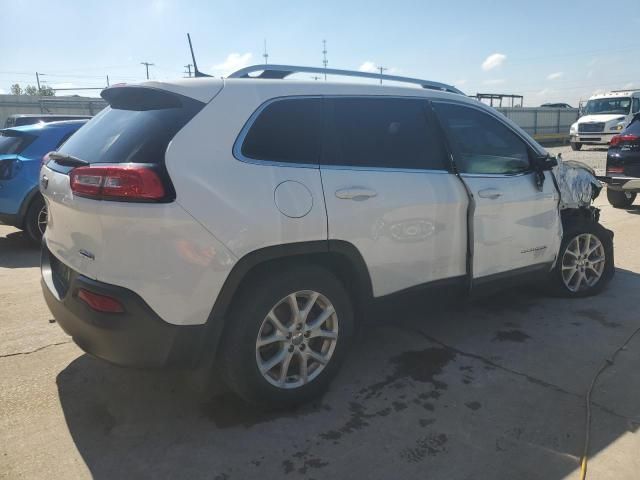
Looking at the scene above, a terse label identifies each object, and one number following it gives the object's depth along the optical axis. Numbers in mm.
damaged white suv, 2393
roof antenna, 3205
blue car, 6184
